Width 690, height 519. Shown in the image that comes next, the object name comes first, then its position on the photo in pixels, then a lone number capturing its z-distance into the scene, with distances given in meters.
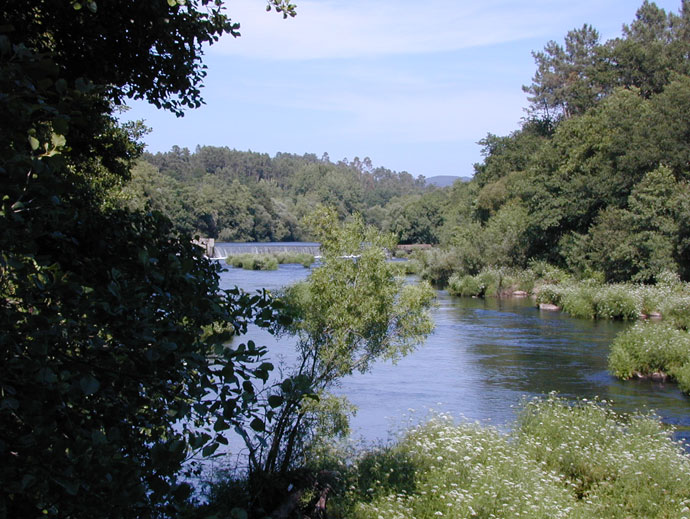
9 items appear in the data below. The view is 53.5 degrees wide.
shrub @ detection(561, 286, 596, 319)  30.30
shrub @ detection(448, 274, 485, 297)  40.34
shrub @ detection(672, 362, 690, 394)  16.12
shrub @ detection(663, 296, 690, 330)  24.88
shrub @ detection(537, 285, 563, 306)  34.41
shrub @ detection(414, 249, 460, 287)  46.34
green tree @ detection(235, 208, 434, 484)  10.59
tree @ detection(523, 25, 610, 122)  69.44
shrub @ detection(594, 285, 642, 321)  28.94
